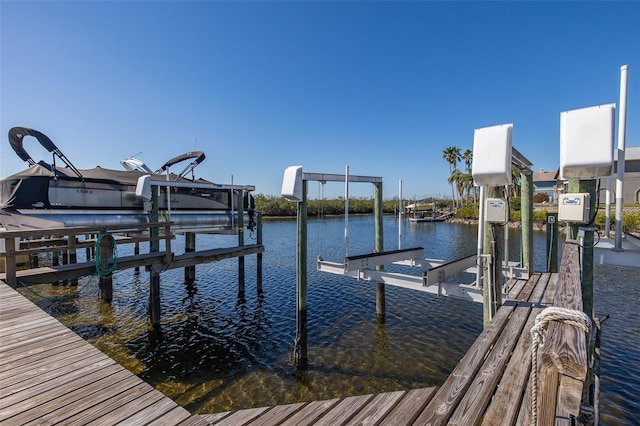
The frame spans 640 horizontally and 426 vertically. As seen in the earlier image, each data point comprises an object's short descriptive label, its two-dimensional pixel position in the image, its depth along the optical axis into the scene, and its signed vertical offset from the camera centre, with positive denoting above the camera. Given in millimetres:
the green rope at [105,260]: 6700 -1266
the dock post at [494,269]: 4160 -908
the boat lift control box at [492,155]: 3439 +516
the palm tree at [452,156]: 58656 +8524
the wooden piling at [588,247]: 3705 -546
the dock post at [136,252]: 14535 -2735
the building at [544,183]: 56625 +3383
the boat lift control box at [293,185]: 6496 +363
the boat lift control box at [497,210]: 4059 -111
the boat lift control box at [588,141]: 3166 +617
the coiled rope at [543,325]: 1396 -582
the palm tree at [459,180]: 56931 +3942
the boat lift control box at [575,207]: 3658 -71
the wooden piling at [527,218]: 6395 -349
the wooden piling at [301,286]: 6727 -1807
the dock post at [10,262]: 5484 -1025
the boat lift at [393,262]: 5684 -1372
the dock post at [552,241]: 5984 -771
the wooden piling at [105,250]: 7109 -1078
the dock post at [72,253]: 11484 -1852
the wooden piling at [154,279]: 8188 -1955
